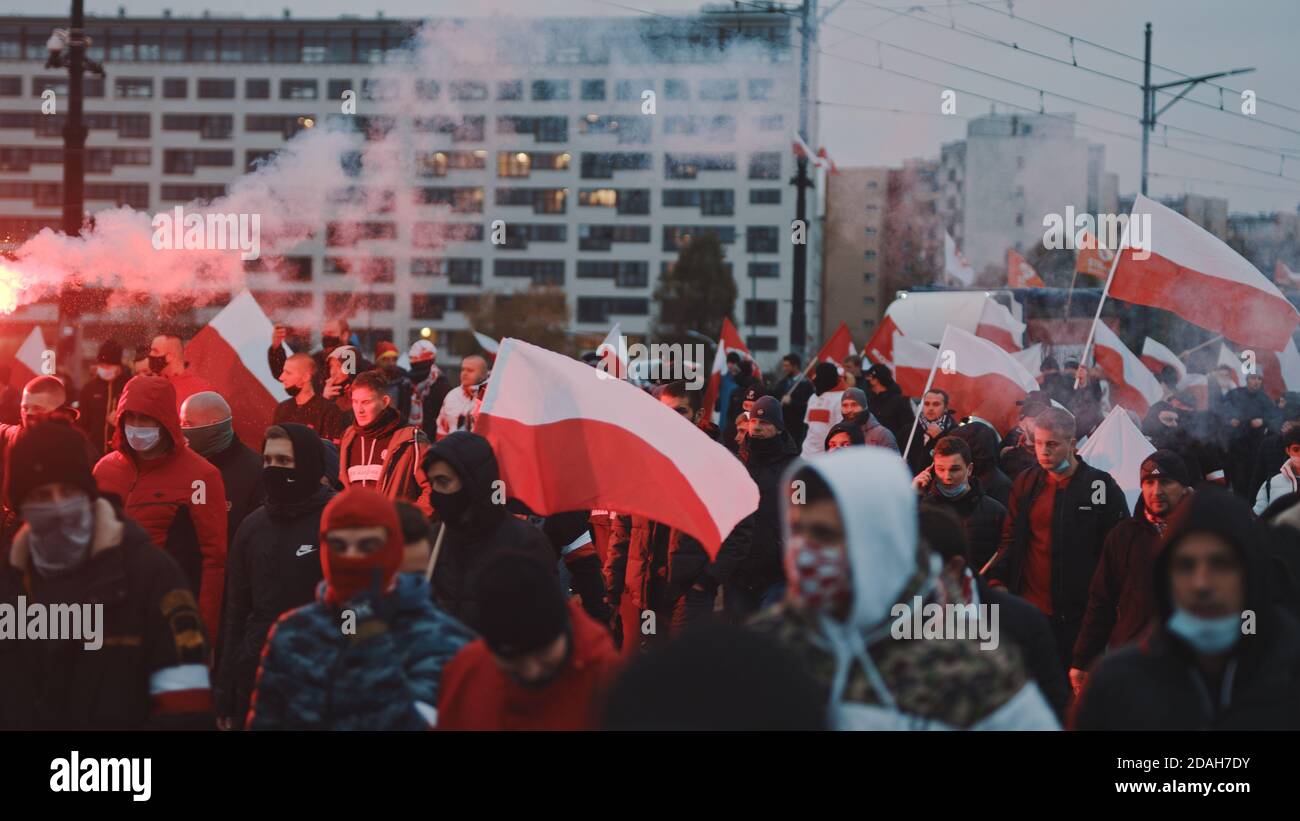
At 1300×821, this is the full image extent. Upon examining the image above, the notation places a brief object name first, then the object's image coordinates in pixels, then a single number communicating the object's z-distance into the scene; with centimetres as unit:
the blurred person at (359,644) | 401
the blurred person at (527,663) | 346
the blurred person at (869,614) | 297
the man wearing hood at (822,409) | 1359
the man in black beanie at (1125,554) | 668
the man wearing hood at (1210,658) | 350
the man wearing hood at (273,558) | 586
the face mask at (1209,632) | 349
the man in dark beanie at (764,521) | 846
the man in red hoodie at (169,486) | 628
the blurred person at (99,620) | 411
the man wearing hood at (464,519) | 579
